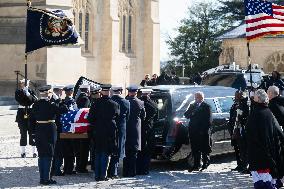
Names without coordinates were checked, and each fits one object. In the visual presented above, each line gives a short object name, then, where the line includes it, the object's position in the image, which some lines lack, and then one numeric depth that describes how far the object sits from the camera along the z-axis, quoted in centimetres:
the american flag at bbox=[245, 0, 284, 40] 1380
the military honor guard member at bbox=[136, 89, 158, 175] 1295
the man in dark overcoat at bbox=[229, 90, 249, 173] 1303
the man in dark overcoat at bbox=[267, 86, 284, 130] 1155
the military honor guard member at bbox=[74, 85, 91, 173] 1325
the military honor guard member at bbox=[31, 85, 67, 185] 1173
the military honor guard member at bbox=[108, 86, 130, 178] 1247
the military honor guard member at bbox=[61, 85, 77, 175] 1291
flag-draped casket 1279
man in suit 1305
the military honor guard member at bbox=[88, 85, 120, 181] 1208
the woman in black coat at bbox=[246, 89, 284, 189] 952
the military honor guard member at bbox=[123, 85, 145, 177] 1270
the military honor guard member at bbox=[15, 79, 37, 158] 1485
